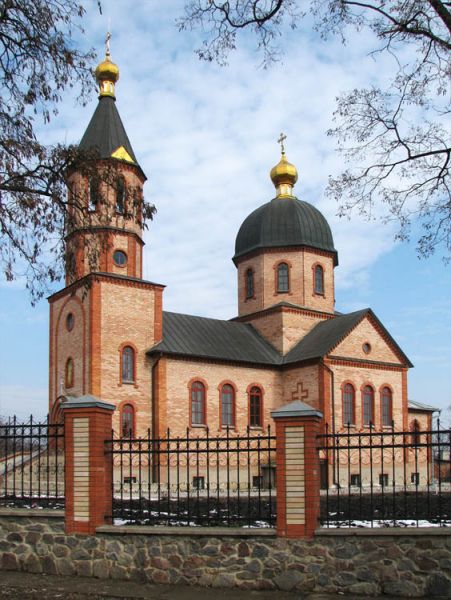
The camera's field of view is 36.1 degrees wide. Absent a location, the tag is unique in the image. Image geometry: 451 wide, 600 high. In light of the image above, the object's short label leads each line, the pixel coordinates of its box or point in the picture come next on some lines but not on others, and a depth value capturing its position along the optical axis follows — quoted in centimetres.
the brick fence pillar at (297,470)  803
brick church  2250
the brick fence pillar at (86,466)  870
